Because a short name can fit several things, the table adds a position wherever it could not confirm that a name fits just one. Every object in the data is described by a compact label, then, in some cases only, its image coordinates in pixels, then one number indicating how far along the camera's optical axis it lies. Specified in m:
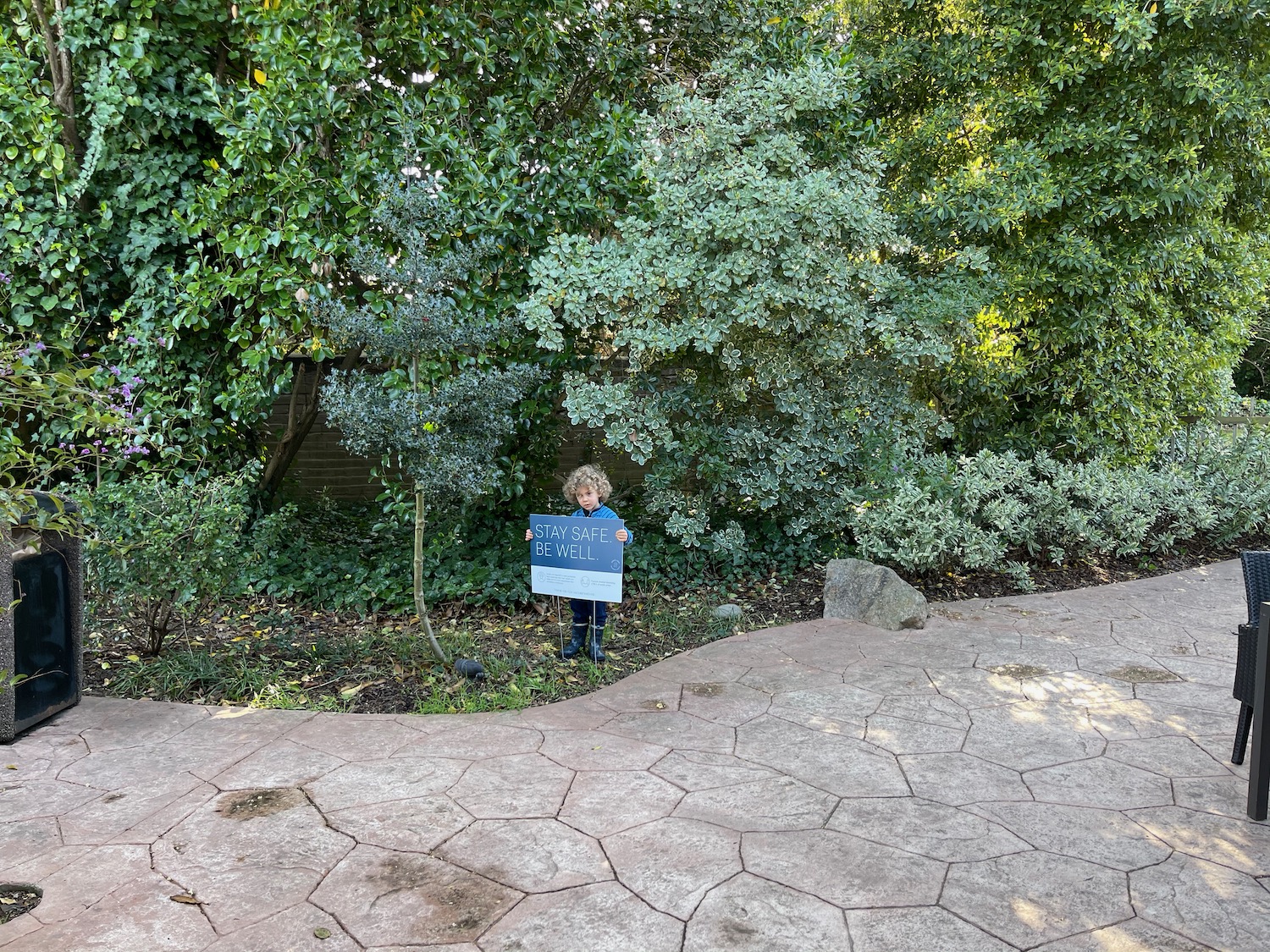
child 5.20
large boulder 5.71
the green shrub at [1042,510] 6.29
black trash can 3.90
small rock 5.95
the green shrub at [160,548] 4.63
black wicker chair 3.54
